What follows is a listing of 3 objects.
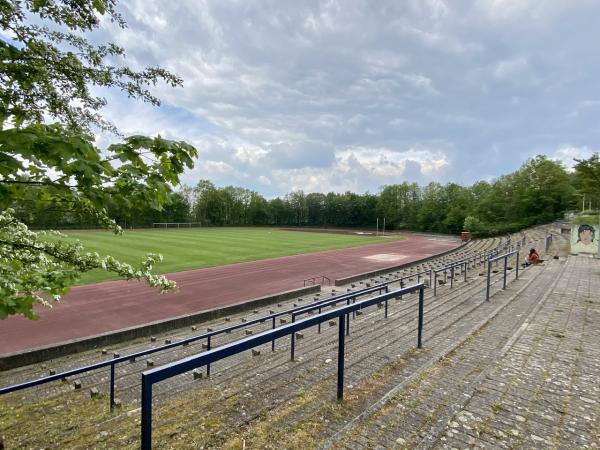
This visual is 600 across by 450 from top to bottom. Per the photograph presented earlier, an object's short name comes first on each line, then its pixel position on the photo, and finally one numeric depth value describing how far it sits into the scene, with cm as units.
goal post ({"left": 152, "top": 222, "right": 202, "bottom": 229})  8338
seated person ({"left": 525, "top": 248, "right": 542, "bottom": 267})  1769
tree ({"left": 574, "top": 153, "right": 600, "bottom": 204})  1430
